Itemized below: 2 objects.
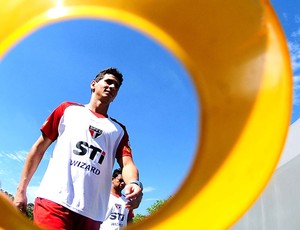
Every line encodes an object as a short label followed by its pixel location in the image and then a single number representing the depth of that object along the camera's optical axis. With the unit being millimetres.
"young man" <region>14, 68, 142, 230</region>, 1303
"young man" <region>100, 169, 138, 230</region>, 1710
